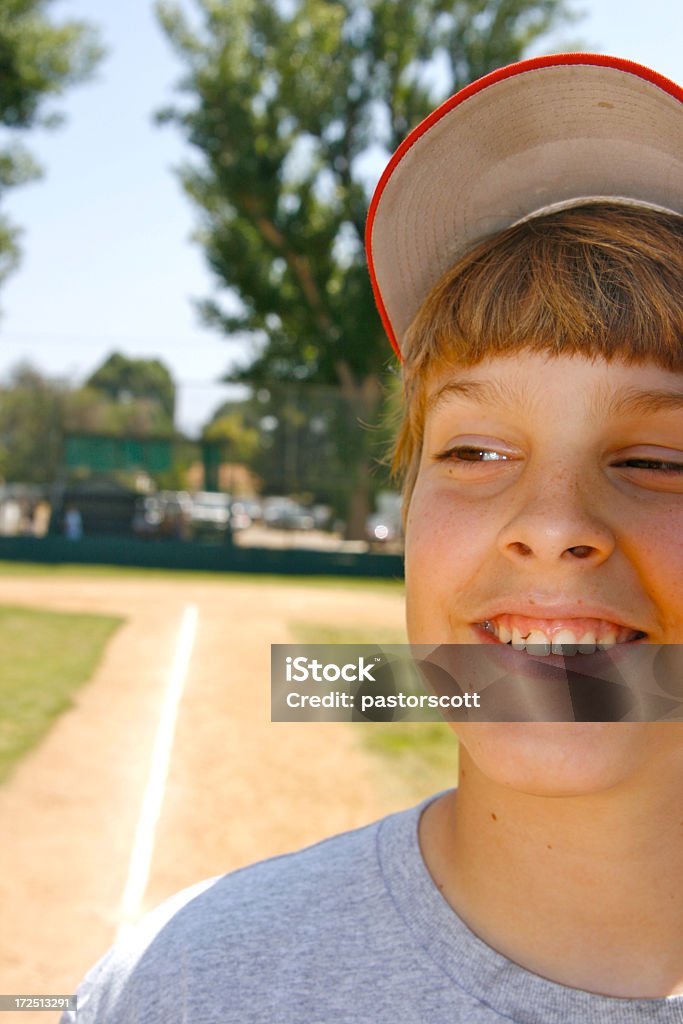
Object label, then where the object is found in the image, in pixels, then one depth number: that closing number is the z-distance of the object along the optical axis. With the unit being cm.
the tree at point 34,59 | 1955
